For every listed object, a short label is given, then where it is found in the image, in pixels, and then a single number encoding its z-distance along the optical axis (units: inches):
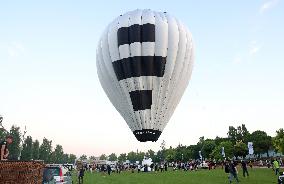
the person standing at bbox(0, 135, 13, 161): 397.7
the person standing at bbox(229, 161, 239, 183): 1125.1
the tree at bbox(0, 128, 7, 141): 4477.4
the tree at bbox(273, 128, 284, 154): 3314.5
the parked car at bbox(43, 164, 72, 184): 577.0
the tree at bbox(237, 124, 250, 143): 6519.7
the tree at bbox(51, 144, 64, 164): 7436.0
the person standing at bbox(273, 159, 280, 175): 1387.9
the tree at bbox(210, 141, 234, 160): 5497.0
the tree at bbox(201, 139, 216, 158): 6215.6
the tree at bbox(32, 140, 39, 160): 5554.1
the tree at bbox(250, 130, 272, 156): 5753.0
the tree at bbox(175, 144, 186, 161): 6737.2
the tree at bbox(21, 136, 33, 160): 5137.8
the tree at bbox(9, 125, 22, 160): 4588.1
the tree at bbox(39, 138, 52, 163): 6058.1
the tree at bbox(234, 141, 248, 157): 5561.0
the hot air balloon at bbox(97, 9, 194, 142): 1207.6
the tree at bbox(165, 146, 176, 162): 7135.8
